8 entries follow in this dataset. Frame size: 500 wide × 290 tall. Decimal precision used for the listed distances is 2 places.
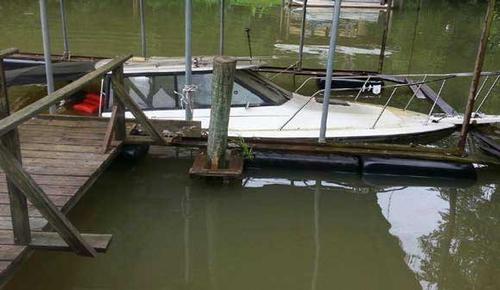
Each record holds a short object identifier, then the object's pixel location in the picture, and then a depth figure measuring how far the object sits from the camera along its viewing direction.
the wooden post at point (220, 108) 5.84
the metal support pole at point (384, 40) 10.45
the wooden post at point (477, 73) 5.70
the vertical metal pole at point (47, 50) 6.48
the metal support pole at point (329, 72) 6.08
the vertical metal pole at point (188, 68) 6.42
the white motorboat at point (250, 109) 7.09
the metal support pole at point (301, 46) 10.74
